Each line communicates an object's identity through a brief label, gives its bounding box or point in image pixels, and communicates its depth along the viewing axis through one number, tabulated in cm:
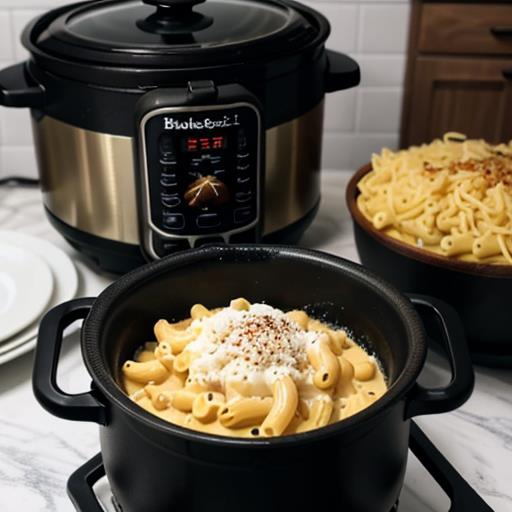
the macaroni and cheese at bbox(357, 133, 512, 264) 83
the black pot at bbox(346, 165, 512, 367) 81
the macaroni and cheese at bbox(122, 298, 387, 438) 61
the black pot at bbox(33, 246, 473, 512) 55
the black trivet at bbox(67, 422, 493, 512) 70
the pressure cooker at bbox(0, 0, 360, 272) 86
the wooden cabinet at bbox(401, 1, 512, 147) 133
